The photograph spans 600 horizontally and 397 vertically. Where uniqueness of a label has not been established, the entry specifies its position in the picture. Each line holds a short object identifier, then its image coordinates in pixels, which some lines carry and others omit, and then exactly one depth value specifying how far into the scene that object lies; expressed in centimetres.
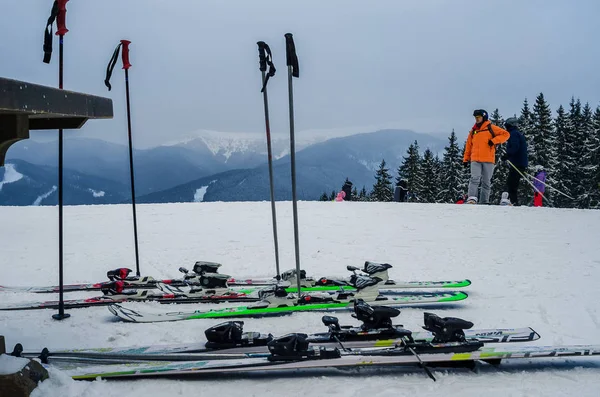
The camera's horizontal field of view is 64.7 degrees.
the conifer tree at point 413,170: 4800
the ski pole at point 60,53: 477
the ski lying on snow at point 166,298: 575
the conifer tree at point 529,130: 4312
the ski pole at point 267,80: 584
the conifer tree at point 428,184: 4744
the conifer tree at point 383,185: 4888
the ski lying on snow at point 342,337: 389
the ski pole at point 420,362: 359
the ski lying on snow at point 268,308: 507
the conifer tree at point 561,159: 4256
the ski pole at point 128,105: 672
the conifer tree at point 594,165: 4197
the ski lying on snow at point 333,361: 357
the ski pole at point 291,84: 511
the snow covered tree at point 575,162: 4428
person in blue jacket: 1382
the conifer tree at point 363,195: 5887
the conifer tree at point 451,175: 4537
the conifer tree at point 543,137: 4278
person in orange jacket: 1245
